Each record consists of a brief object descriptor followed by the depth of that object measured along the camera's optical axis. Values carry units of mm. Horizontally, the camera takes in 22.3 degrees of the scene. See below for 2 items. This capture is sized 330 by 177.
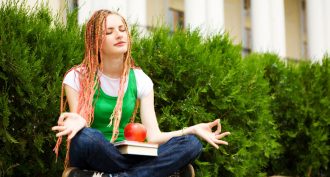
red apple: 5293
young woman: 5022
